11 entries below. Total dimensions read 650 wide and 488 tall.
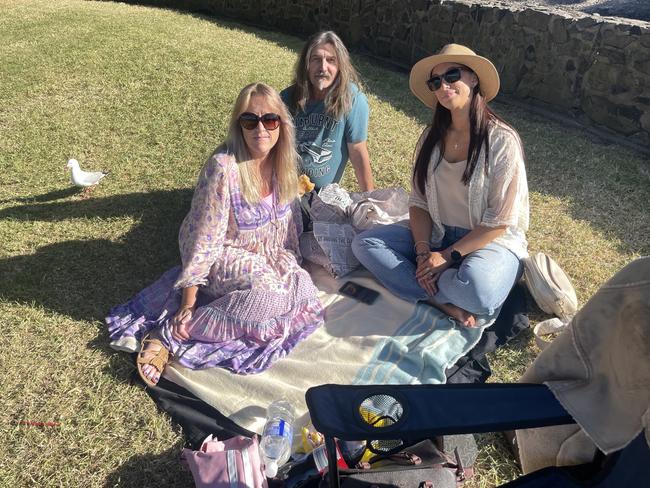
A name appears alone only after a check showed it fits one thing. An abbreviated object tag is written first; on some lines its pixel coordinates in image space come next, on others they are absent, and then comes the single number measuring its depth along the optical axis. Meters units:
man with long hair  3.82
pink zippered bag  2.06
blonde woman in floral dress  2.84
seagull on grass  4.39
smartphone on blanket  3.24
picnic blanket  2.61
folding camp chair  1.50
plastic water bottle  2.18
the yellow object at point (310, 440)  2.28
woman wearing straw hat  2.95
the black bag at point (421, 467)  1.90
